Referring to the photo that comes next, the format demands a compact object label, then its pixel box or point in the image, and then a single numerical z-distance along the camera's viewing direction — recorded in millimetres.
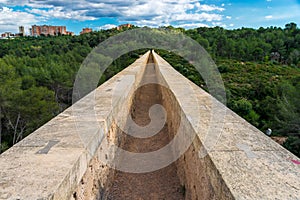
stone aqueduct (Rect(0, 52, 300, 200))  1174
